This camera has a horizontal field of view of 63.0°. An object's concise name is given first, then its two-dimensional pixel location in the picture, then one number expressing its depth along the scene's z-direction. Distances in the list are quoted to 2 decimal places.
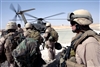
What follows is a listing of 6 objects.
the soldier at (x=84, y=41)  0.75
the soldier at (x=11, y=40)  2.06
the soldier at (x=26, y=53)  1.85
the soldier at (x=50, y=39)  3.36
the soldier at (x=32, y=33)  2.58
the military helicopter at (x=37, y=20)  9.63
